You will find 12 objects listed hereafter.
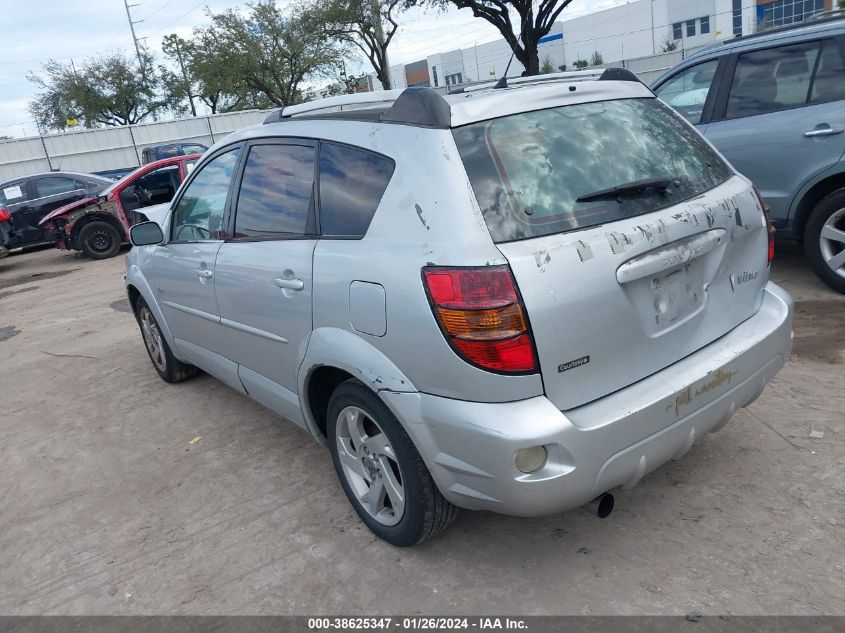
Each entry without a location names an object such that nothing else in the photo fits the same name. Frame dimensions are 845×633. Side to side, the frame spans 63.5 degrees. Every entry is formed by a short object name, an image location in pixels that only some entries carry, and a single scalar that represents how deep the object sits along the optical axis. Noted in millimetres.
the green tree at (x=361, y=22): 31922
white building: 65875
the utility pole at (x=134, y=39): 45938
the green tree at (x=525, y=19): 21812
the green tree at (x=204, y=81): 38188
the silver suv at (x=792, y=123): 4973
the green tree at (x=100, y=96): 43906
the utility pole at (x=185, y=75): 43469
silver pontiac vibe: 2236
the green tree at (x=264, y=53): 37375
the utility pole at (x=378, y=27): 31256
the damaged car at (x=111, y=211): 12234
